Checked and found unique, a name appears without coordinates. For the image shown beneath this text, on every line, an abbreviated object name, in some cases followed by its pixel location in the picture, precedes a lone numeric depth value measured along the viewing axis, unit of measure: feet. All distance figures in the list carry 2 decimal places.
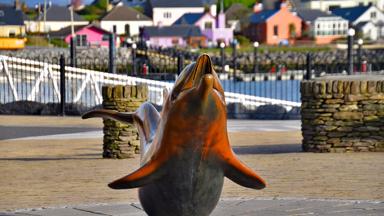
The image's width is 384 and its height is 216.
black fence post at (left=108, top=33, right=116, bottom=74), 104.84
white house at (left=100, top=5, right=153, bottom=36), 380.78
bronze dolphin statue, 25.80
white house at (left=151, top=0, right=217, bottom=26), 410.31
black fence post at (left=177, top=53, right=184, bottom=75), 84.49
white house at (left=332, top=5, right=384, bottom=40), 396.98
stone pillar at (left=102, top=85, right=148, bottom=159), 51.67
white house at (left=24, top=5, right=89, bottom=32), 377.91
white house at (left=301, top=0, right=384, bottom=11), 456.98
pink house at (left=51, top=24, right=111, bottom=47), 305.88
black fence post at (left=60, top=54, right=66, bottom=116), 82.84
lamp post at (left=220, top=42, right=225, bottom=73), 175.84
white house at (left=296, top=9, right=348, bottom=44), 385.09
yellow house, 293.64
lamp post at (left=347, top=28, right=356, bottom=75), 109.93
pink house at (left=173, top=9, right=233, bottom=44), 362.74
